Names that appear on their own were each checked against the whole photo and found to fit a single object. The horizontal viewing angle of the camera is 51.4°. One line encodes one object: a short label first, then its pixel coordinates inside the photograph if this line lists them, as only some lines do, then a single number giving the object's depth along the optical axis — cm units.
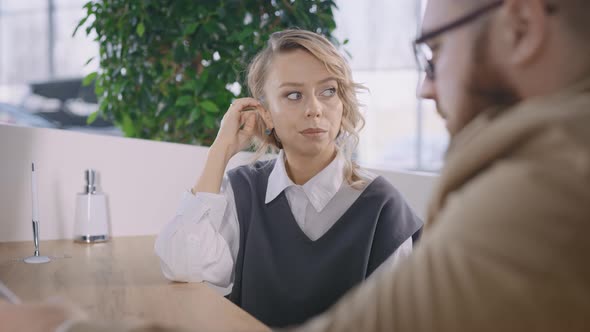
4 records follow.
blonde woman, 154
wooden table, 108
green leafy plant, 218
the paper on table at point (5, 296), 80
